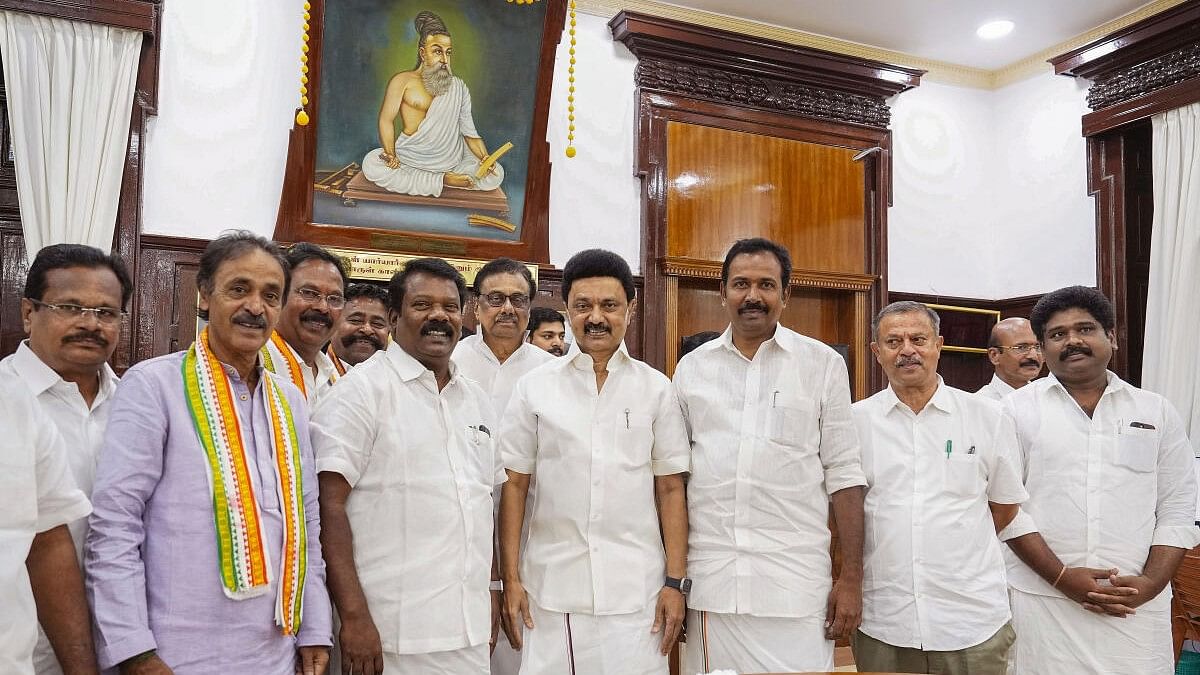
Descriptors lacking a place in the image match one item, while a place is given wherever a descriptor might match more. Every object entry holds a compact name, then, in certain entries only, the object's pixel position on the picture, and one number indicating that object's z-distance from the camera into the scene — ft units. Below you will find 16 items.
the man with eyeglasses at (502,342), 11.17
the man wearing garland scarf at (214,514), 5.89
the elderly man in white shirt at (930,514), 8.45
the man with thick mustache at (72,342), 6.55
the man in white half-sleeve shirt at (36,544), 5.35
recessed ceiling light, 20.48
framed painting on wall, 16.52
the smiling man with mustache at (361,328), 11.71
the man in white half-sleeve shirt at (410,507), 7.11
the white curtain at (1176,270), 17.99
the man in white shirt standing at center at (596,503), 8.02
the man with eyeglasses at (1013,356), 14.61
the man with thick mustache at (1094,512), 9.03
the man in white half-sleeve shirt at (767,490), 8.24
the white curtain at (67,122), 14.66
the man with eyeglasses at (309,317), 9.28
